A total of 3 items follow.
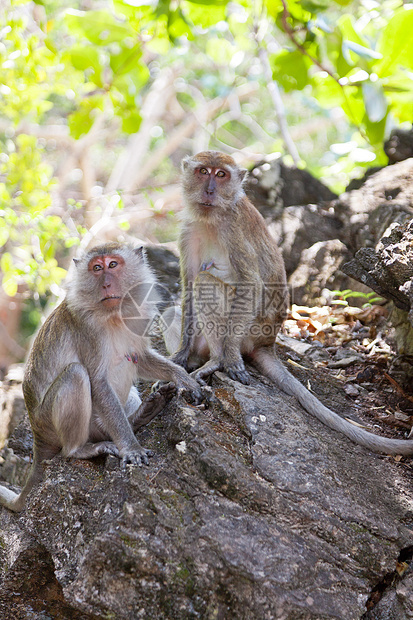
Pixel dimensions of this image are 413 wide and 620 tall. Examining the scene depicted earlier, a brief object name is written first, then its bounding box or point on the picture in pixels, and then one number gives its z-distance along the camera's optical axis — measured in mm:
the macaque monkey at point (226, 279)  4352
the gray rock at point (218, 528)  2779
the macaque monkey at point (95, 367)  3619
